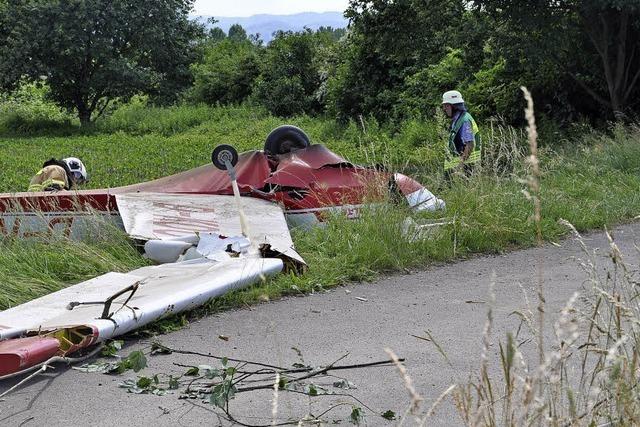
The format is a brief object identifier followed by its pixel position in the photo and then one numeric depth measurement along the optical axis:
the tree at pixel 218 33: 71.46
